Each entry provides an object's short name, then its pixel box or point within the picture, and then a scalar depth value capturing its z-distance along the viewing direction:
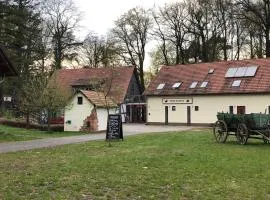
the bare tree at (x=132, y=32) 40.99
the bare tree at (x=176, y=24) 37.64
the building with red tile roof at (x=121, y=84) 36.80
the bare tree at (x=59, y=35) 38.56
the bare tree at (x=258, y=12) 32.30
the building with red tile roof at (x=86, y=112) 22.20
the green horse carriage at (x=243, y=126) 13.44
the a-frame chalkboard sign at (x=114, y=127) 15.21
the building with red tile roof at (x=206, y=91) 27.73
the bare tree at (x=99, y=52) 41.76
